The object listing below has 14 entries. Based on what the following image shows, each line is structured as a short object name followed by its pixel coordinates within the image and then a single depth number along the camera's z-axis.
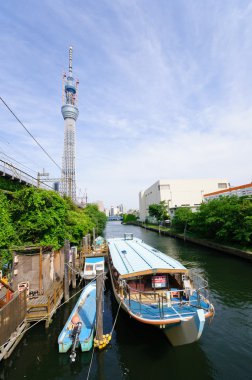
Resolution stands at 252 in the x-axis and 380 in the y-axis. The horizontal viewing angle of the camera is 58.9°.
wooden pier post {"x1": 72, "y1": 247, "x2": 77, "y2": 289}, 20.32
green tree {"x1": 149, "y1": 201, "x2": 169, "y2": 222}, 87.94
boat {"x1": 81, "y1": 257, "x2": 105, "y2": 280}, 21.81
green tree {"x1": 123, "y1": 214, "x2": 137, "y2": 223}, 171.75
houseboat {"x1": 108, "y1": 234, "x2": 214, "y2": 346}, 10.29
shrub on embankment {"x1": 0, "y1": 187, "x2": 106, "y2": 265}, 15.98
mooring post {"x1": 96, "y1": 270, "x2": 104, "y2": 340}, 11.19
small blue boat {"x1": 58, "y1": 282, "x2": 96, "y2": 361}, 10.85
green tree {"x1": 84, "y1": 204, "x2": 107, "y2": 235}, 56.29
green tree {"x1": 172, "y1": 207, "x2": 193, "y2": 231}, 54.89
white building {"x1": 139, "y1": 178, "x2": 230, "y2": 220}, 92.62
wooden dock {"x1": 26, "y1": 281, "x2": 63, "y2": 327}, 12.44
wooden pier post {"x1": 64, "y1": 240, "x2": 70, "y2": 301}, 16.55
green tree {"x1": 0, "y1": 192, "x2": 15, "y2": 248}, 15.12
